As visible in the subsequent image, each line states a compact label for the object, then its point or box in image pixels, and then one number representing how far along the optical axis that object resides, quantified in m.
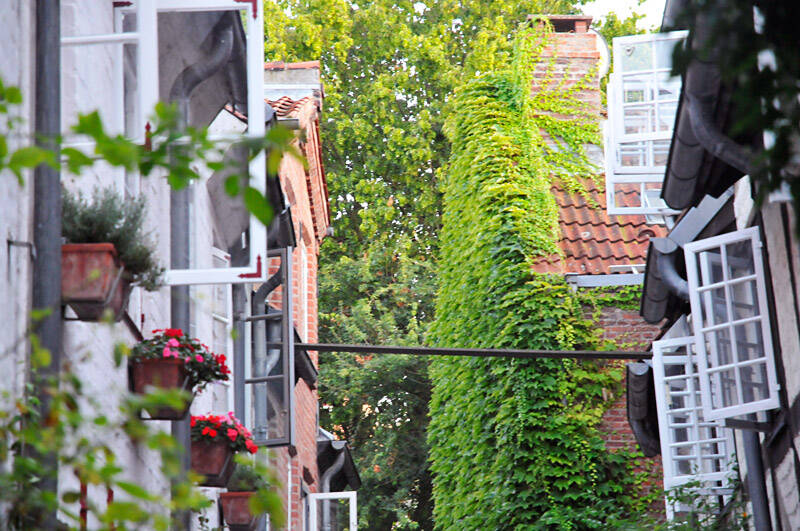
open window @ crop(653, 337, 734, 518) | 21.31
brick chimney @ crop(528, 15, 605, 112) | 35.81
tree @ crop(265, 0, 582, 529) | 51.16
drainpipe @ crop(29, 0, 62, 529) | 9.45
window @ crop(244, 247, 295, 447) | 23.37
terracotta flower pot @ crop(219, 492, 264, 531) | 19.80
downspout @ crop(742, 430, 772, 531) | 17.87
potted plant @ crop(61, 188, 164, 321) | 9.70
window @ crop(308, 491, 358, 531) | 35.62
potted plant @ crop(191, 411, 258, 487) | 15.86
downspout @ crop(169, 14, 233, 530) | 15.54
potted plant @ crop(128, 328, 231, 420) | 12.76
